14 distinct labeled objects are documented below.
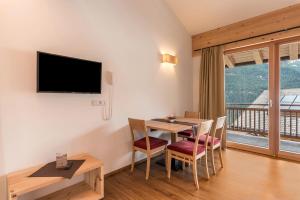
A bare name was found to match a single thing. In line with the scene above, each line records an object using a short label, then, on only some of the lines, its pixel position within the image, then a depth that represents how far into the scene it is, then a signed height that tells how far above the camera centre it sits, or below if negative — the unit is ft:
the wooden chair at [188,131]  11.10 -1.80
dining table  8.56 -1.17
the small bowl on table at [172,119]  10.30 -1.04
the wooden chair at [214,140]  9.05 -1.99
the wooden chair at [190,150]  7.93 -2.22
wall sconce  11.74 +2.77
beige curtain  12.83 +1.27
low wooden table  5.29 -2.51
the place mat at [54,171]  5.94 -2.37
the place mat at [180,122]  9.29 -1.12
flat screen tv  6.53 +1.03
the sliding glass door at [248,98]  12.04 +0.27
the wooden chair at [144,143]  8.54 -2.08
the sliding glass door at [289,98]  10.77 +0.25
